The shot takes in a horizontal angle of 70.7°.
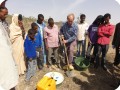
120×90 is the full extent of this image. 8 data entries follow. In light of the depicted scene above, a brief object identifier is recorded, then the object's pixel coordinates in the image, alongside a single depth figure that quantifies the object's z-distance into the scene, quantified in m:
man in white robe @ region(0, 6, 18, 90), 1.36
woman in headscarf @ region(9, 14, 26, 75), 2.31
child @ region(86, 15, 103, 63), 2.48
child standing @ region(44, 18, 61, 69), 2.40
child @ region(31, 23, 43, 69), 2.19
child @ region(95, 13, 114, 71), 2.34
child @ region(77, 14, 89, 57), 2.67
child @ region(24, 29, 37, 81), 2.17
